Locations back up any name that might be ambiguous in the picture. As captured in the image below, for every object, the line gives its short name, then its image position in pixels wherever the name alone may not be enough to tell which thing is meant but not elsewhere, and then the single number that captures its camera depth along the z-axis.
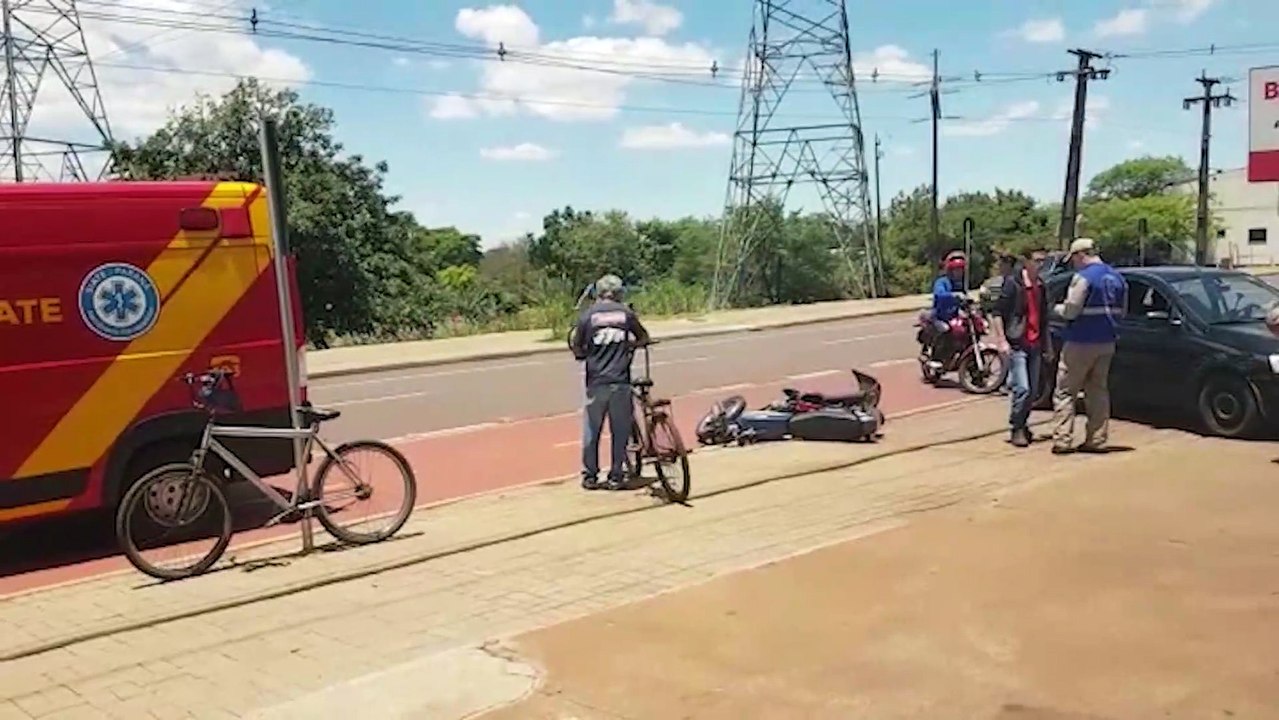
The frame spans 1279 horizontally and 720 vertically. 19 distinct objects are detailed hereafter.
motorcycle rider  16.47
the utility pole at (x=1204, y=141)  61.03
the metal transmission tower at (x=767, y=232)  48.31
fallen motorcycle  11.83
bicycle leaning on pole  7.78
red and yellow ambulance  8.22
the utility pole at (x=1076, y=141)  45.16
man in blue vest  10.71
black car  11.24
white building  83.88
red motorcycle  15.86
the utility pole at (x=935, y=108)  57.88
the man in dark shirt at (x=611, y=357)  9.73
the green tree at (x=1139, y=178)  104.88
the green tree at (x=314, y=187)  34.81
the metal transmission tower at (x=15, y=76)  33.88
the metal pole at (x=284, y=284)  7.98
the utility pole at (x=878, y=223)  50.59
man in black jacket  11.44
